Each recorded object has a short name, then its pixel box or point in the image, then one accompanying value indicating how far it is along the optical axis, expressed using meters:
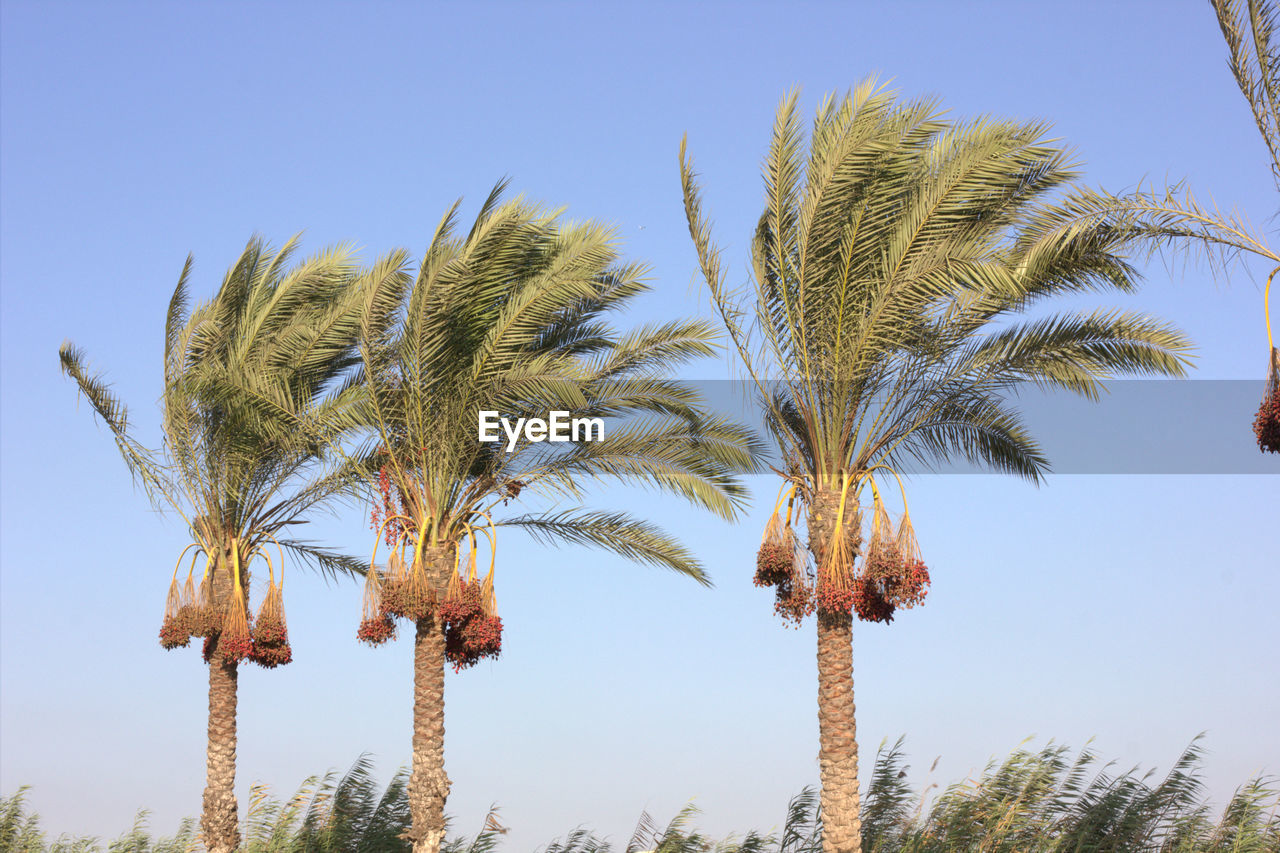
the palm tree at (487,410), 17.25
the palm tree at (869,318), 14.80
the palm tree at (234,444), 19.95
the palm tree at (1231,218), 11.23
